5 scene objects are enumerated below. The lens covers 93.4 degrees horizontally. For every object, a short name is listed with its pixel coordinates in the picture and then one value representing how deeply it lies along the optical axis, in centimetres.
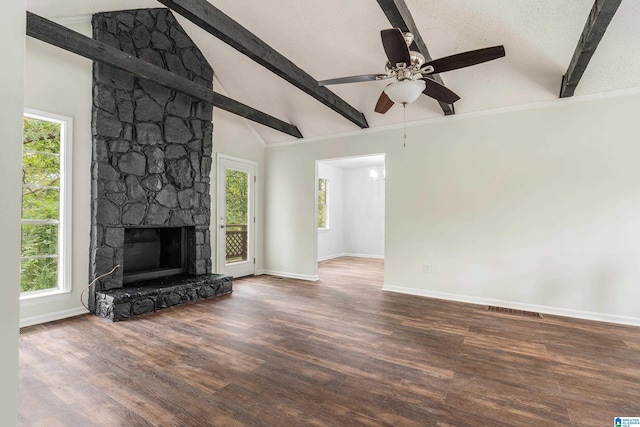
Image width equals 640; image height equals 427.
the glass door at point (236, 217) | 534
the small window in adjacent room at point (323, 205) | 835
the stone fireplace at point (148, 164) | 365
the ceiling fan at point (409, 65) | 225
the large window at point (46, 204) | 330
